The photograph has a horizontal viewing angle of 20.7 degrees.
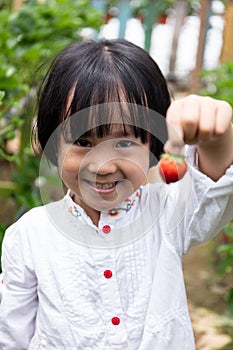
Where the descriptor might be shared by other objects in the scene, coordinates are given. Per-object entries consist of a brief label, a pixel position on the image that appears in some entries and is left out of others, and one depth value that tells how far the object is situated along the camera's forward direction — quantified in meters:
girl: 0.97
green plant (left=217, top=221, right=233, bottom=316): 1.94
